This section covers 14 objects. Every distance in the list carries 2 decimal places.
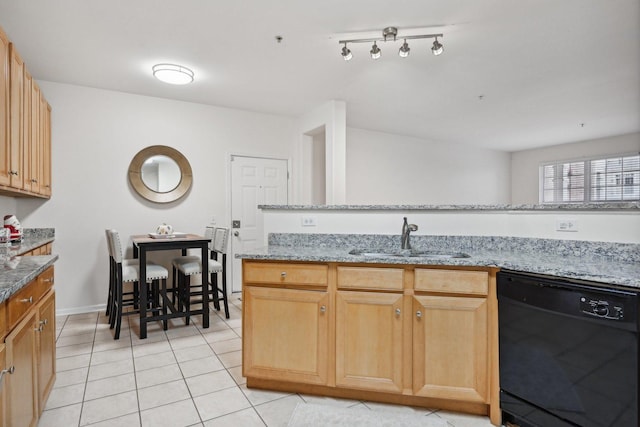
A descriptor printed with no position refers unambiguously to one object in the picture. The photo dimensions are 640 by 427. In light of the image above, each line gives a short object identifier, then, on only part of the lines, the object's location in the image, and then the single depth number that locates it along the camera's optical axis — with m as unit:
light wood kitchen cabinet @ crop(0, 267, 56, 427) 1.23
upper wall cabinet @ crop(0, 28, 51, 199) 2.22
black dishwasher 1.34
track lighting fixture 2.63
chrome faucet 2.23
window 6.16
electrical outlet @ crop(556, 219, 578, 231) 1.97
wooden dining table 2.99
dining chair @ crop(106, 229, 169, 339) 2.98
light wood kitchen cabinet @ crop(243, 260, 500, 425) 1.80
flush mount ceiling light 3.21
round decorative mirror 3.99
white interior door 4.58
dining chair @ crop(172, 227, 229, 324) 3.33
